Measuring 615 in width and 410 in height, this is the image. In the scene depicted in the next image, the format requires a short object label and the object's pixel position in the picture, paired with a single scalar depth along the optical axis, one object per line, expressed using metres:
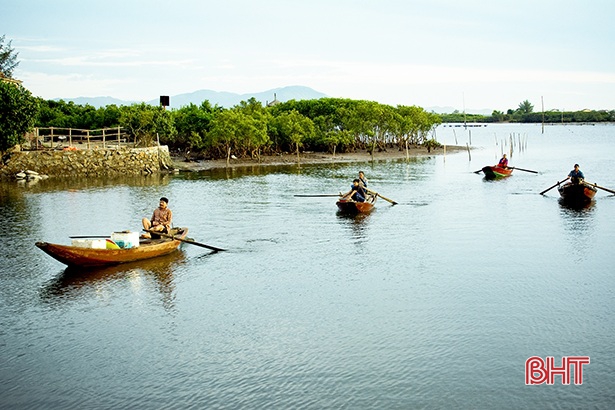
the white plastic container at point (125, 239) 19.62
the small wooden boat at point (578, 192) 33.31
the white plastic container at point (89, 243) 18.84
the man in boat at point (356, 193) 30.47
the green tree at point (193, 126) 62.06
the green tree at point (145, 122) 54.19
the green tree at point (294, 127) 65.25
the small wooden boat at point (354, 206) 30.22
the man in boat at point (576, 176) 33.28
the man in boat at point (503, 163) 47.76
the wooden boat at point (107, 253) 18.28
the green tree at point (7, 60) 76.66
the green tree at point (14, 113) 41.56
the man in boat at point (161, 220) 21.30
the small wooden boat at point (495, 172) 46.78
